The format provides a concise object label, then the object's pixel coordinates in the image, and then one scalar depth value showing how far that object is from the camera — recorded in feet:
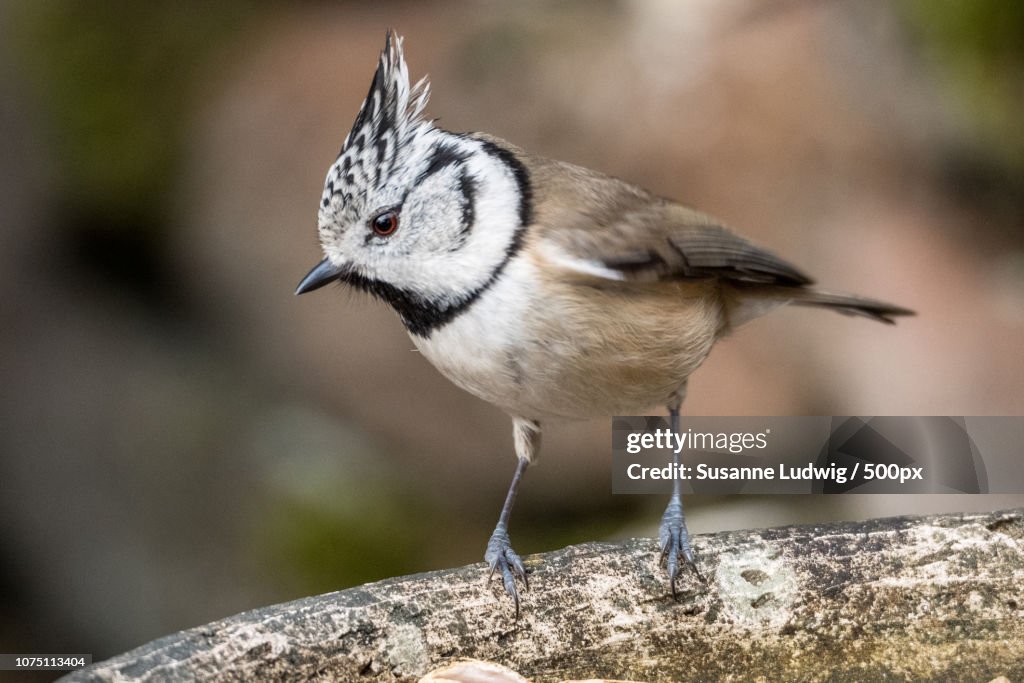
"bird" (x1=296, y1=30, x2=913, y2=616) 16.17
